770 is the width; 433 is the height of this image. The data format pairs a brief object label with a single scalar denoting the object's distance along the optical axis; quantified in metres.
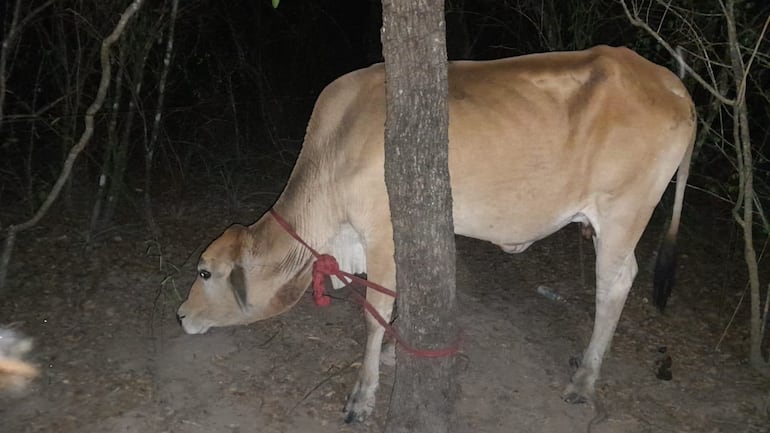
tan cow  3.83
